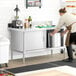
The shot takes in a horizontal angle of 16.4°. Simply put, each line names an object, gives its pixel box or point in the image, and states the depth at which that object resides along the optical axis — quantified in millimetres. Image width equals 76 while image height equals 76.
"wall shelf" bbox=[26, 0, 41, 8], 7191
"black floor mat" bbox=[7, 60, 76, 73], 5912
